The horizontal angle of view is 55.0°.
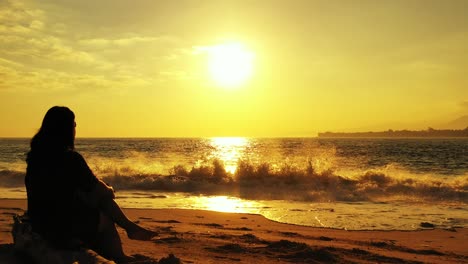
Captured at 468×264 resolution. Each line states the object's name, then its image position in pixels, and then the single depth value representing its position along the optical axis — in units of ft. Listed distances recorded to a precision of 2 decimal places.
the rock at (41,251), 11.78
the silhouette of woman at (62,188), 12.16
